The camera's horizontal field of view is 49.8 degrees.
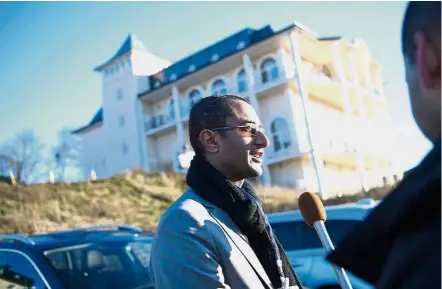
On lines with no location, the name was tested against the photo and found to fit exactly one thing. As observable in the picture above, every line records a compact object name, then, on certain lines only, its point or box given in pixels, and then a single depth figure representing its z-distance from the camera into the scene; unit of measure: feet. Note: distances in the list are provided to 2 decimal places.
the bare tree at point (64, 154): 137.59
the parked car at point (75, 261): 11.46
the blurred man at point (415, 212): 2.52
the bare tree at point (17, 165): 80.79
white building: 94.38
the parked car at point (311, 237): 17.20
